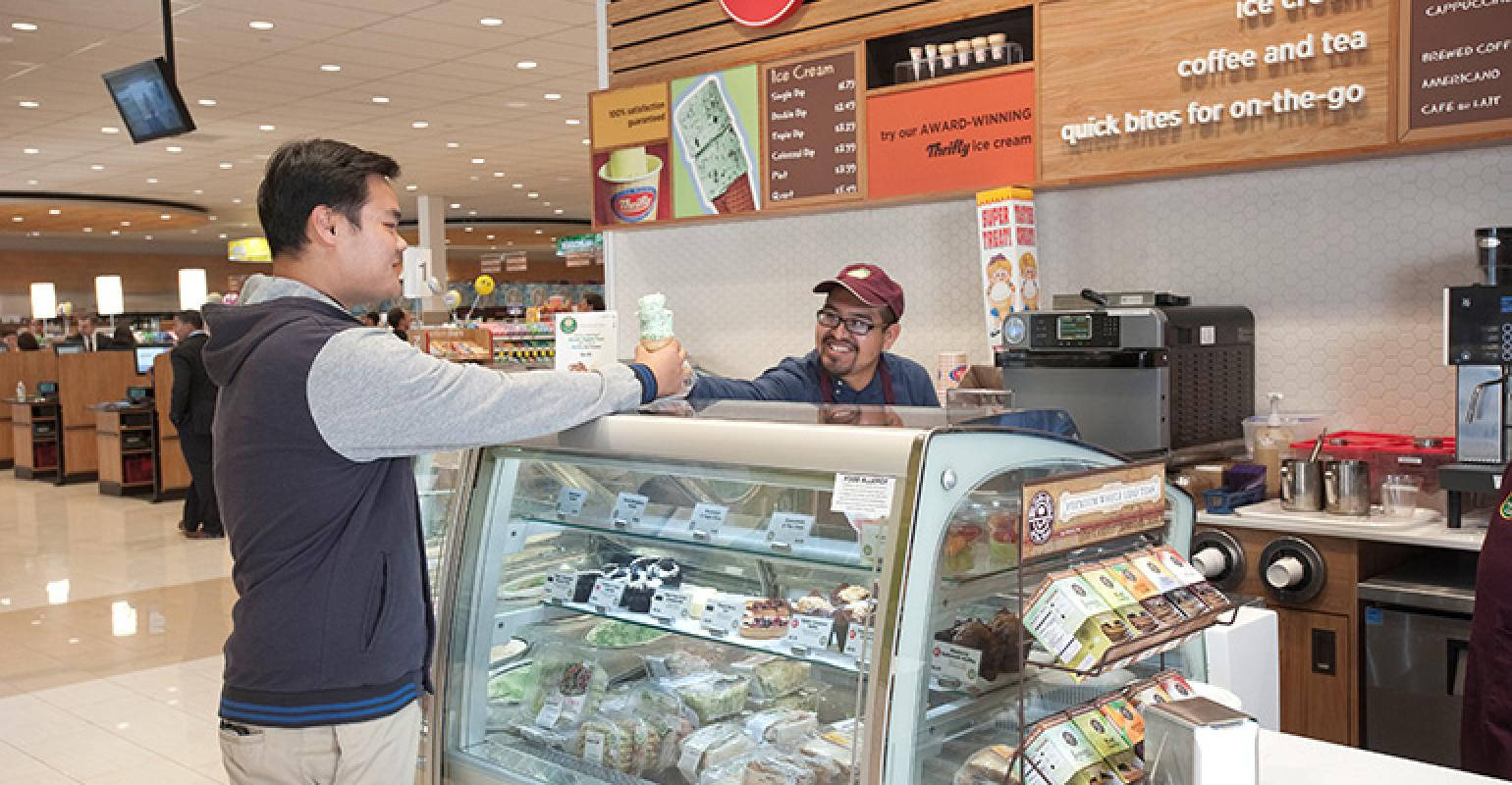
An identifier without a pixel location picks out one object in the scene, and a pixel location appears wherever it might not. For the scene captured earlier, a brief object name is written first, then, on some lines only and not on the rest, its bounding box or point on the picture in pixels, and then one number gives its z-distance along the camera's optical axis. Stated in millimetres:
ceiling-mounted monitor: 7109
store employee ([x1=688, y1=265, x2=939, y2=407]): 3207
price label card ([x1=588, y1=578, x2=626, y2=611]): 2305
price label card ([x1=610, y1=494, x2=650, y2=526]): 2258
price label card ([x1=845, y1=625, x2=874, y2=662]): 1950
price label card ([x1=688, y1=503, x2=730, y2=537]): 2141
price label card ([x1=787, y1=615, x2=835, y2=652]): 1981
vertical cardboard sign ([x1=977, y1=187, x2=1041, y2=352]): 4387
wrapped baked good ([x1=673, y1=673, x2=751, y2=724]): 2189
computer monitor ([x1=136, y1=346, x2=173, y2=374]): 12664
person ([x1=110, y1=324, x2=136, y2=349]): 13618
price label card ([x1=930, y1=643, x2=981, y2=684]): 1668
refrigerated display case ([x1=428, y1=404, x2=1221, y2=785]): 1609
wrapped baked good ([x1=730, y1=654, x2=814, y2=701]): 2148
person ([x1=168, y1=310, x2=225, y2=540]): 8945
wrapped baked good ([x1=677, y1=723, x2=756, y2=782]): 2082
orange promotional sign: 4461
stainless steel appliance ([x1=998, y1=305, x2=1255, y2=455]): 3729
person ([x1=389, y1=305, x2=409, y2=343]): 12300
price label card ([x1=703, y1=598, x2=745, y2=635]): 2125
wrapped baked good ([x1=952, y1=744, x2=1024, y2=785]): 1693
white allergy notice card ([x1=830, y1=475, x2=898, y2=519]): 1655
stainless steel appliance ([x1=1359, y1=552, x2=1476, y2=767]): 3258
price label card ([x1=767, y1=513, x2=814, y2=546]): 1991
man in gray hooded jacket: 1776
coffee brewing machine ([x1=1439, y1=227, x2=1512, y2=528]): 3238
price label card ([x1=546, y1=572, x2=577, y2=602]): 2369
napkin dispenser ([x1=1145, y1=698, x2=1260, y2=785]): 1438
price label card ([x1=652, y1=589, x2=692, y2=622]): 2213
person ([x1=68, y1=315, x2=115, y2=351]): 13875
